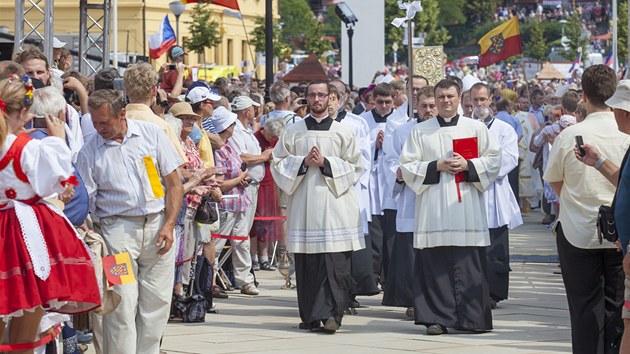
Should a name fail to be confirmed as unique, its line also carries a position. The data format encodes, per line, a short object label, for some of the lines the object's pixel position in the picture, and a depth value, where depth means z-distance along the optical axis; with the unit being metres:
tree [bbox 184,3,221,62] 49.84
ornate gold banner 16.25
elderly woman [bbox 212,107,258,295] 14.42
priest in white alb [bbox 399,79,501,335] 12.14
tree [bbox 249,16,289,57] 57.72
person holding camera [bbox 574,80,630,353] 8.36
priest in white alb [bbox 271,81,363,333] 12.45
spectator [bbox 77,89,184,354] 9.50
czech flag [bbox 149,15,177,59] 34.19
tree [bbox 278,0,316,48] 82.06
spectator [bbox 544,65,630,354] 9.76
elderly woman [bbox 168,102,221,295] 11.98
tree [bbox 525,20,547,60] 98.99
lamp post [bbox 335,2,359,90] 34.00
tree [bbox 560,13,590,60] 76.43
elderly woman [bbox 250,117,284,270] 16.64
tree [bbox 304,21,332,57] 65.19
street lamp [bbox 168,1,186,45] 37.03
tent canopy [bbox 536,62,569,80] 56.62
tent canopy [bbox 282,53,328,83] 28.27
